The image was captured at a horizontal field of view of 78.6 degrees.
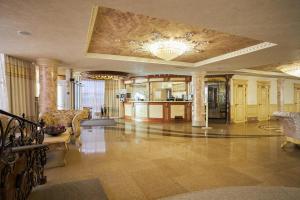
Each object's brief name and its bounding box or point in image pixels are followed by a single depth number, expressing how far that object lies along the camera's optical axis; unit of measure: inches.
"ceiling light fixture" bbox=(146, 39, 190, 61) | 176.6
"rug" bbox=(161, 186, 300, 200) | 95.9
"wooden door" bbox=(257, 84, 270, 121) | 444.5
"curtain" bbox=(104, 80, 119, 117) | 518.0
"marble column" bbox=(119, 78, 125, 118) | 513.7
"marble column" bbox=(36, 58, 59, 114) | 237.9
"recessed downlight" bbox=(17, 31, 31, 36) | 140.3
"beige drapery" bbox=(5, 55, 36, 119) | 209.0
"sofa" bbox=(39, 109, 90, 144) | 207.3
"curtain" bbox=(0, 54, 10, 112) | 200.8
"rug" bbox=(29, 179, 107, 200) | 96.5
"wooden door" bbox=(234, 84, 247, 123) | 411.2
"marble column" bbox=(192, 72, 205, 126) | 358.3
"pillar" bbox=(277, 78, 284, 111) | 466.0
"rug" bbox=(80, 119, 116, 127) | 388.2
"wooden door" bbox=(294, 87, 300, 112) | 518.0
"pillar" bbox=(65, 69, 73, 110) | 378.6
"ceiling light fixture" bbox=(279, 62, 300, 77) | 289.9
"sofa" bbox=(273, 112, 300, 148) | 183.0
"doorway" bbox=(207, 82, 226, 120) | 472.7
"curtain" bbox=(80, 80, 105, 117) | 503.5
